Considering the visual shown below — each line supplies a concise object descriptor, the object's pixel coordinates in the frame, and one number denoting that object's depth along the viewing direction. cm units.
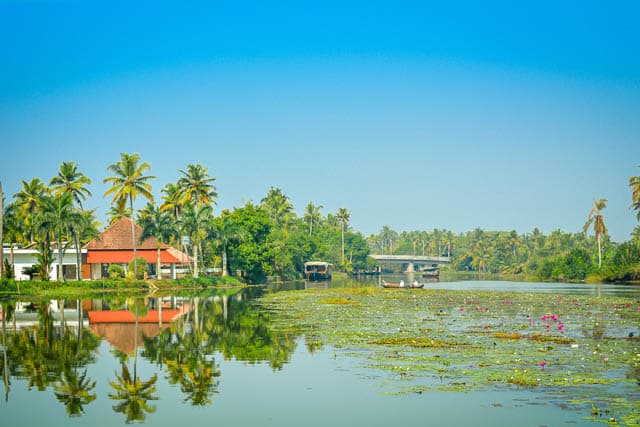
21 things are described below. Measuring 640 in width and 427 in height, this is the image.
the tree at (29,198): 9412
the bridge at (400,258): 19800
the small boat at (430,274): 14938
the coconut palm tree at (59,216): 6706
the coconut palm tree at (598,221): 11244
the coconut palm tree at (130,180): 7669
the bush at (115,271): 8031
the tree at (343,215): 19162
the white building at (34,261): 8531
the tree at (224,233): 9112
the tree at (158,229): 8081
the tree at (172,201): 9581
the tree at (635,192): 10304
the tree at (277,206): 14788
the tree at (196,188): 9456
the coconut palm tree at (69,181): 8631
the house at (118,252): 8581
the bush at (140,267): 8095
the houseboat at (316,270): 13088
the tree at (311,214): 17875
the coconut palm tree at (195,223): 8325
